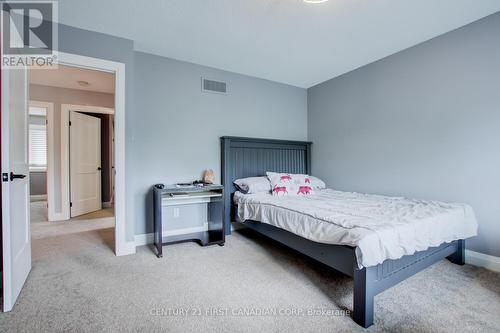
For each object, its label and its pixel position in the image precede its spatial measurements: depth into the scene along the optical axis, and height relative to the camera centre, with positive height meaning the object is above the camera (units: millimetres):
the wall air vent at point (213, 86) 3465 +1187
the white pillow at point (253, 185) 3275 -289
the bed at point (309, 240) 1566 -677
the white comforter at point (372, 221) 1598 -473
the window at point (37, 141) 6883 +712
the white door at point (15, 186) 1643 -167
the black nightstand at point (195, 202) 2721 -563
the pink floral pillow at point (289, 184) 3211 -281
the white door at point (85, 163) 4535 +35
